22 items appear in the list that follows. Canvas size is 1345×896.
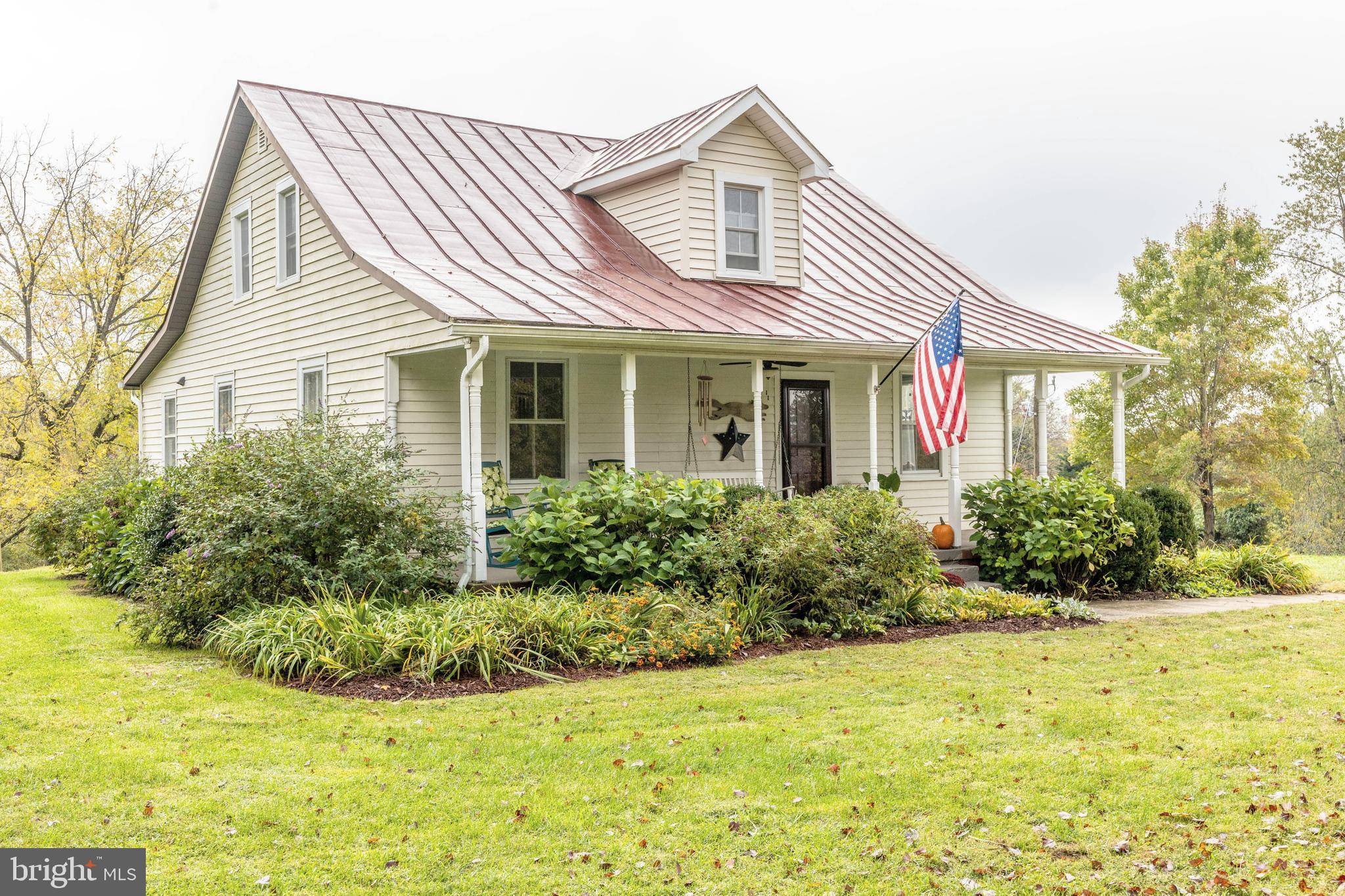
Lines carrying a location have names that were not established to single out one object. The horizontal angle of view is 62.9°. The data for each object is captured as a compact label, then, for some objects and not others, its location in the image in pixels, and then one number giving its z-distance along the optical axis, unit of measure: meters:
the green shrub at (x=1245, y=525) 28.69
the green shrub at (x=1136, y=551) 12.81
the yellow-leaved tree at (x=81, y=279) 25.86
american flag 11.47
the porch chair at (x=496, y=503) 10.86
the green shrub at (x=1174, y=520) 13.95
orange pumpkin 13.84
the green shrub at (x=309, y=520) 9.29
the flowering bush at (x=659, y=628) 8.55
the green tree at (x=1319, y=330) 27.77
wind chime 13.62
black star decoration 13.80
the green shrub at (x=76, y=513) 15.24
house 11.72
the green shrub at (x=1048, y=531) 12.35
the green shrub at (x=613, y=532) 9.95
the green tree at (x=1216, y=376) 23.59
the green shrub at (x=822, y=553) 9.88
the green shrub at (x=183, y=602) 9.38
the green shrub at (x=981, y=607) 10.82
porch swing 13.53
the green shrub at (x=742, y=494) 11.38
